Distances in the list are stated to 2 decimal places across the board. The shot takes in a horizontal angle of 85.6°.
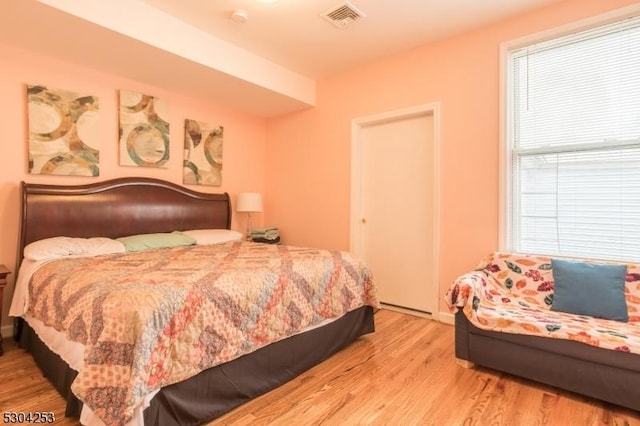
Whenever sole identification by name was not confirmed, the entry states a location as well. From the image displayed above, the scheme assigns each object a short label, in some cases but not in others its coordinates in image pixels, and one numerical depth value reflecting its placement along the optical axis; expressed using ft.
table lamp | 13.96
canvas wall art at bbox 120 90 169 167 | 11.14
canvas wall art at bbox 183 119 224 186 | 12.91
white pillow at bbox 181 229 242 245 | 11.53
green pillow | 9.84
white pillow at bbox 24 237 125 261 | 8.20
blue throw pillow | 7.22
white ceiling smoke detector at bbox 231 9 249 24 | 9.11
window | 8.06
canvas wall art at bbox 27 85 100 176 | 9.43
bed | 5.05
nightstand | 7.88
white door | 11.35
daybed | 6.09
